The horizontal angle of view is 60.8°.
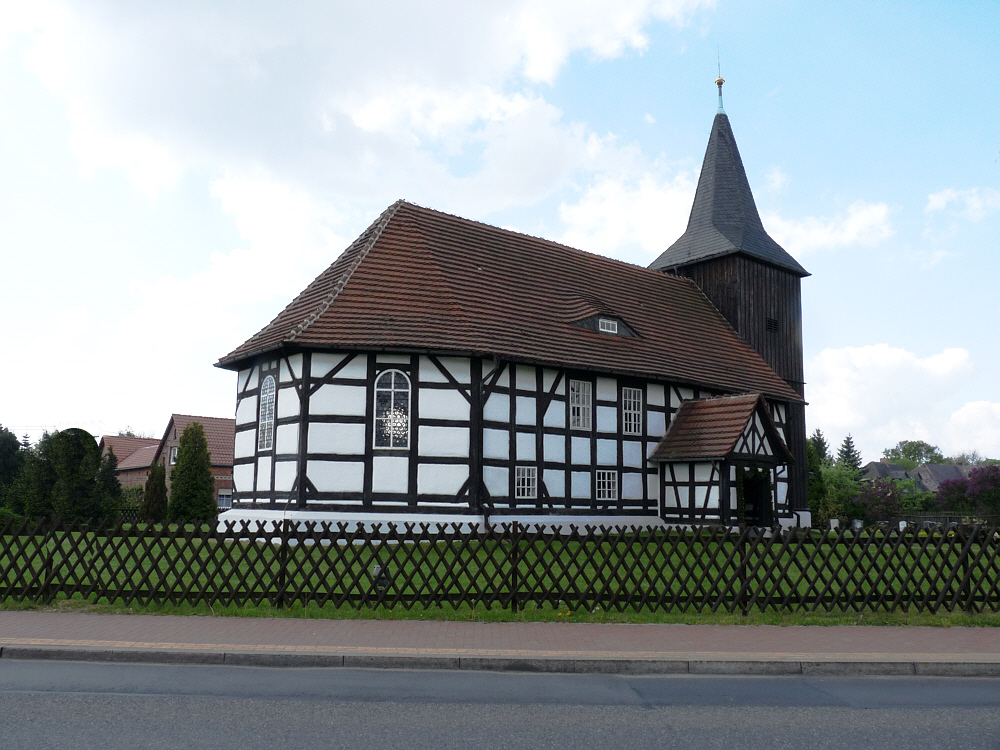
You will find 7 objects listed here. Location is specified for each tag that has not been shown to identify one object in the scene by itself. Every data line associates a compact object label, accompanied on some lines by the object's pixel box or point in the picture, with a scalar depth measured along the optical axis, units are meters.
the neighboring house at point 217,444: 54.56
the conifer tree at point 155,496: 36.94
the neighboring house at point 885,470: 105.41
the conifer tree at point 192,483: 36.19
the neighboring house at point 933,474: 103.62
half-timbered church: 20.84
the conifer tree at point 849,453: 89.87
